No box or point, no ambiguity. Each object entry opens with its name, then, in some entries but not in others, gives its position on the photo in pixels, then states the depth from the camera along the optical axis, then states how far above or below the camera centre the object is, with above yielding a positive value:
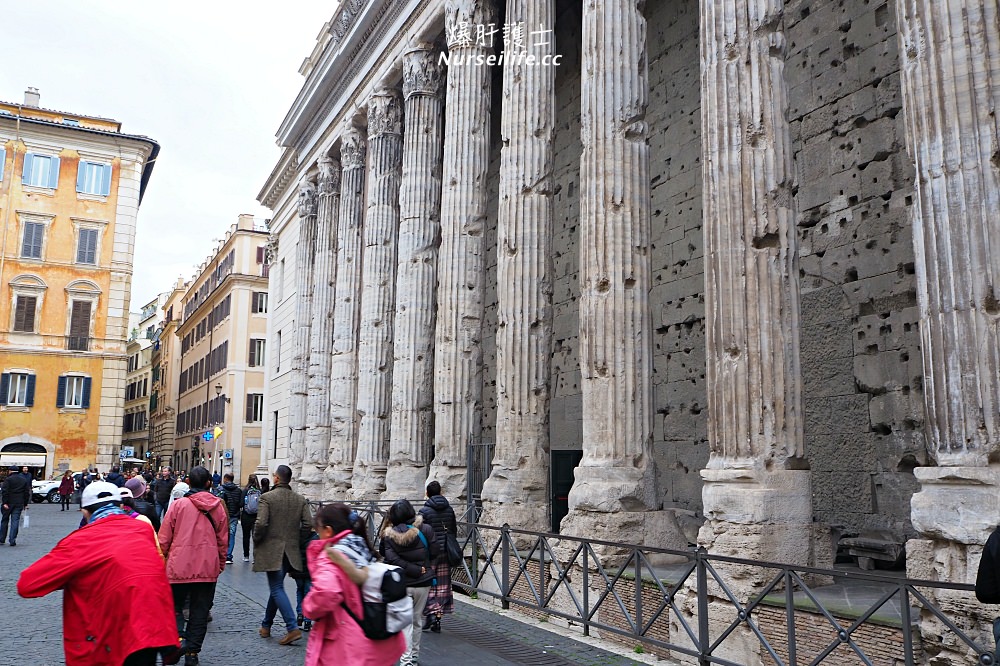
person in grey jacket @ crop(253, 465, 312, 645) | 7.23 -0.76
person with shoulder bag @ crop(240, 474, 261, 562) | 11.81 -0.82
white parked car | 30.71 -1.48
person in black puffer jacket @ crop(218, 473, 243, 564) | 12.72 -0.67
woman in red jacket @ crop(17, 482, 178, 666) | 3.88 -0.70
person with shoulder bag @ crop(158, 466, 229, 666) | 6.24 -0.75
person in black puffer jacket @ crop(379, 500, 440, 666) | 6.21 -0.73
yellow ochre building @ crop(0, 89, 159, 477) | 33.81 +6.70
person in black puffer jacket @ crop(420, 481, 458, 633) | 7.59 -0.93
